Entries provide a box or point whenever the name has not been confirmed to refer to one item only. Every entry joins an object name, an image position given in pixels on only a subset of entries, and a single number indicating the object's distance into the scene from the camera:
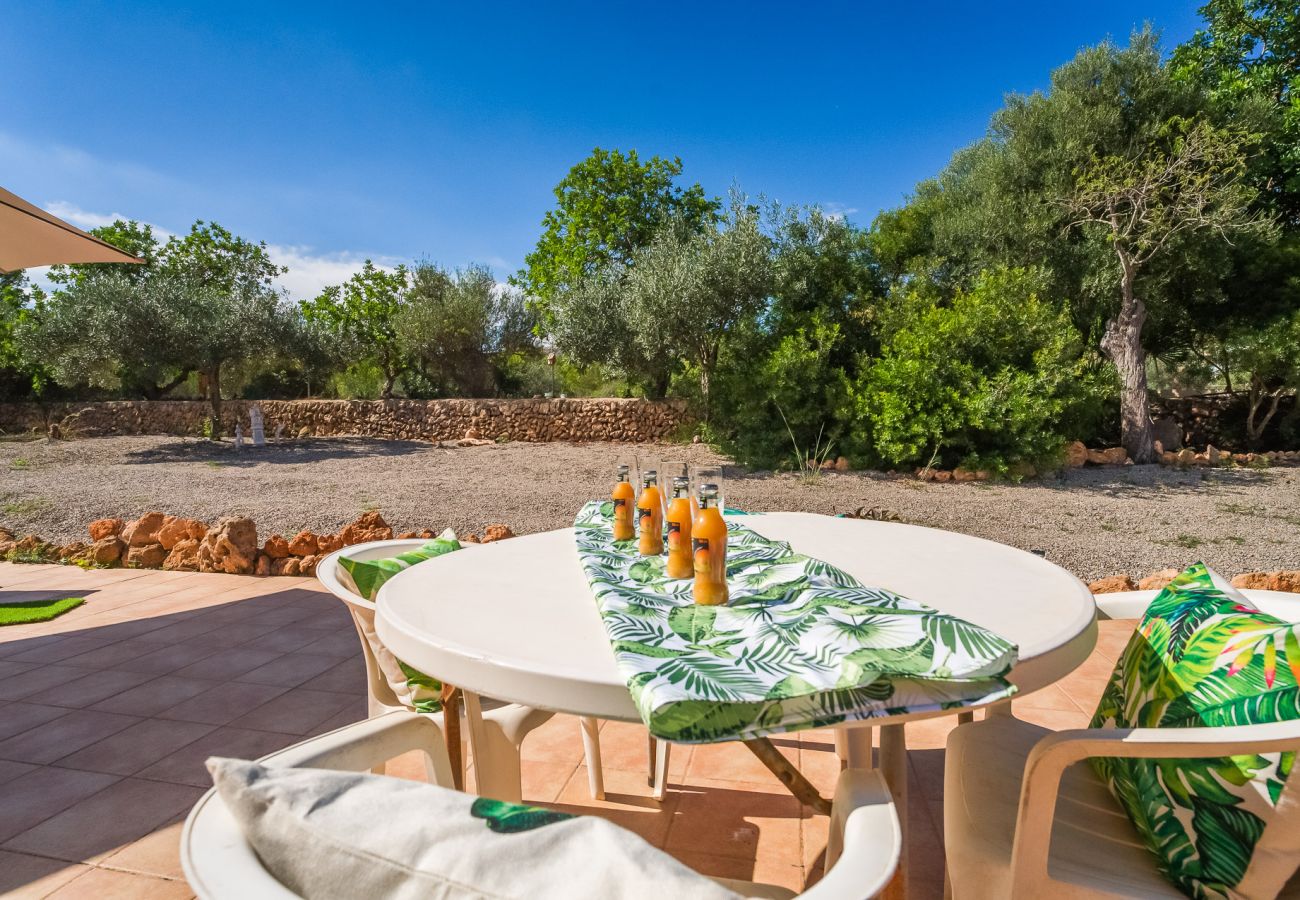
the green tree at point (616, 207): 15.49
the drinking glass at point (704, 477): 1.33
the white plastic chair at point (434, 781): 0.47
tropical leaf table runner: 0.74
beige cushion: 0.42
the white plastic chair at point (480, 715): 1.20
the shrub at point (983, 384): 7.00
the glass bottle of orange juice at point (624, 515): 1.54
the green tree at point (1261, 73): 8.15
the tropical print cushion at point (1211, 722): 0.77
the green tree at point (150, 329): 11.38
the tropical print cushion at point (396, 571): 1.37
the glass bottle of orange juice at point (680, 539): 1.23
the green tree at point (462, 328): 14.27
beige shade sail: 2.97
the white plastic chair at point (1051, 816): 0.77
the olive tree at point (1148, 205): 7.14
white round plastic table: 0.84
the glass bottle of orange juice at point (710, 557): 1.10
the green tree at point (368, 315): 14.50
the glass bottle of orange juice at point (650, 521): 1.42
